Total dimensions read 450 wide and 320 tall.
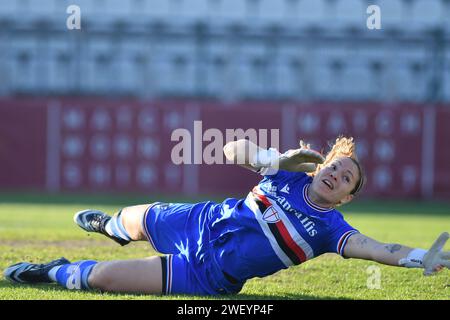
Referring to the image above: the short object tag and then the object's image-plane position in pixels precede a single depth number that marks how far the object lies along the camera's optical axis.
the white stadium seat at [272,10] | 29.45
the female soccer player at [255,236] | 5.79
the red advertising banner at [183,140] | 21.59
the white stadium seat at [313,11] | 29.48
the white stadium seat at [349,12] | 28.89
